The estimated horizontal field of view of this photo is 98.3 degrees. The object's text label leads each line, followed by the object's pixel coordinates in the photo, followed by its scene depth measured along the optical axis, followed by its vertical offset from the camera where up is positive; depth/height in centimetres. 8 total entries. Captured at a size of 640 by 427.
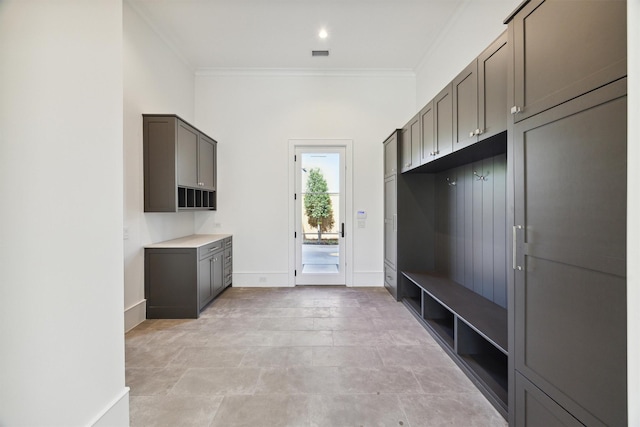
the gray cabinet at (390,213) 416 -2
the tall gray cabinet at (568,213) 104 -1
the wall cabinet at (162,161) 339 +63
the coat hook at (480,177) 283 +35
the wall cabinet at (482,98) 188 +88
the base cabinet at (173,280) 341 -84
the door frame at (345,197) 487 +26
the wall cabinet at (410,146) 347 +89
